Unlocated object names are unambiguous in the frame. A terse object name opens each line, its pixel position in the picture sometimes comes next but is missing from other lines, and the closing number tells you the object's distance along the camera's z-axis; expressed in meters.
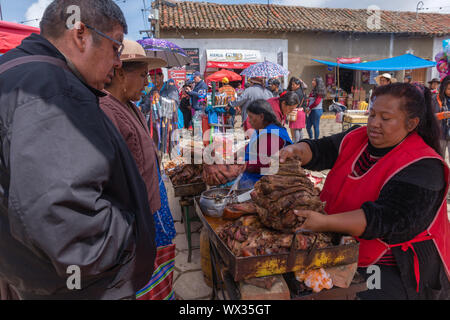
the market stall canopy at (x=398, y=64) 13.58
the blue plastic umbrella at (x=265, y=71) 7.61
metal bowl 2.03
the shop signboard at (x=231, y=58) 17.33
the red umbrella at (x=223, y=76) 16.11
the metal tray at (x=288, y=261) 1.35
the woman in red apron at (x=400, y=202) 1.49
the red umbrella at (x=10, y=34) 3.99
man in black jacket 0.79
